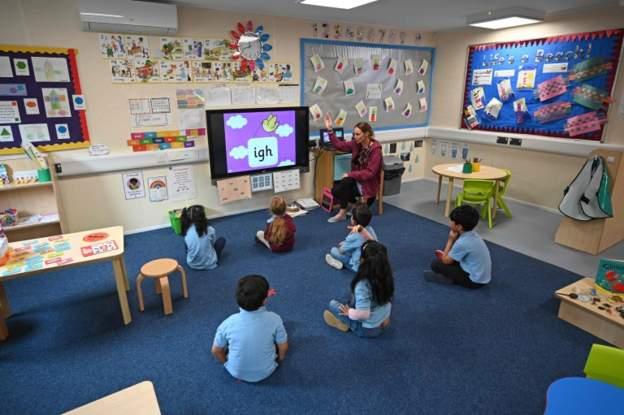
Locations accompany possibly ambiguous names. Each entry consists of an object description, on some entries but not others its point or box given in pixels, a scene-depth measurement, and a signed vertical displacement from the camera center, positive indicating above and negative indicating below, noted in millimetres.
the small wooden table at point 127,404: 1192 -958
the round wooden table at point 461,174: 4262 -864
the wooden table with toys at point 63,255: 2199 -947
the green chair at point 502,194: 4465 -1127
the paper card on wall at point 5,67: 3107 +244
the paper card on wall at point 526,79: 4645 +221
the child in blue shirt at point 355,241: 3000 -1132
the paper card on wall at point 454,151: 5750 -798
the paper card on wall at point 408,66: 5555 +449
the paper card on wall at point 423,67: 5730 +449
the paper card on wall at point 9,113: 3195 -128
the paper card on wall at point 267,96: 4398 +17
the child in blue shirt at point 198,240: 3070 -1171
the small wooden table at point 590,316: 2337 -1374
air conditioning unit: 3189 +691
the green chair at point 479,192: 4141 -1024
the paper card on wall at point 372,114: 5414 -233
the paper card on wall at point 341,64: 4898 +428
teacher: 4348 -841
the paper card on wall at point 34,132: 3313 -298
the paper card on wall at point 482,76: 5102 +284
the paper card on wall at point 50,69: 3242 +240
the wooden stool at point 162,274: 2570 -1178
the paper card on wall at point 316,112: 4898 -186
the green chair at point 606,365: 1401 -983
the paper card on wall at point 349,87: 5066 +137
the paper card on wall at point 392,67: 5391 +425
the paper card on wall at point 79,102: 3461 -41
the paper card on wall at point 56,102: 3342 -39
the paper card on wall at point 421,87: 5809 +157
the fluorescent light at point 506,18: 3902 +841
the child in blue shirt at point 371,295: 2195 -1139
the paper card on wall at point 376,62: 5203 +477
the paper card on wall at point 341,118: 5129 -275
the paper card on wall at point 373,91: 5297 +88
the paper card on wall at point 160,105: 3824 -75
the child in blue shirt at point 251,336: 1902 -1211
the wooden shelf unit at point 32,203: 3275 -924
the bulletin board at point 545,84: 4086 +154
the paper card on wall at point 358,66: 5055 +411
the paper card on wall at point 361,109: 5266 -158
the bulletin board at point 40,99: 3176 -13
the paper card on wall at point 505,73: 4832 +307
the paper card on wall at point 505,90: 4895 +94
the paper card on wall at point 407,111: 5785 -203
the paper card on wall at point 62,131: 3445 -300
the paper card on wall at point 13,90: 3162 +62
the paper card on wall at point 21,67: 3159 +251
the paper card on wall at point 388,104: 5535 -94
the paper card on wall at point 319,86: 4812 +143
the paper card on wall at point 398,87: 5570 +149
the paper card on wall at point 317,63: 4688 +421
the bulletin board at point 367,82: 4781 +207
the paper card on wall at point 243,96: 4246 +16
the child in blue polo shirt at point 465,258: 2799 -1209
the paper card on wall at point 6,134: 3238 -306
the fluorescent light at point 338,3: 3393 +843
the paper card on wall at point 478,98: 5238 -9
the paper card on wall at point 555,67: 4332 +339
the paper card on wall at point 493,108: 5069 -141
